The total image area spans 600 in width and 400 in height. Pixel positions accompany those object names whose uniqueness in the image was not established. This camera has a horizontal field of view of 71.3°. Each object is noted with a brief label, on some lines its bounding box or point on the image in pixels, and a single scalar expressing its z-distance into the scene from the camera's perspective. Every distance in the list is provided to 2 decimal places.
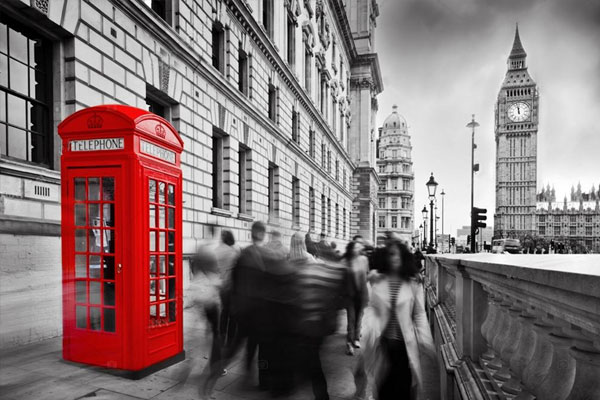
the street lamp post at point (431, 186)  24.60
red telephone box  4.59
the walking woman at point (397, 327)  3.69
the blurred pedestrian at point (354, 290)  6.33
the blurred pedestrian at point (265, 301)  4.04
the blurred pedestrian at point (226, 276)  4.43
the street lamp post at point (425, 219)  43.45
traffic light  15.57
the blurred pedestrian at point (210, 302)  4.60
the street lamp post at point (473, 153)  17.03
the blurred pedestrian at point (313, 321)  4.10
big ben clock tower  126.12
